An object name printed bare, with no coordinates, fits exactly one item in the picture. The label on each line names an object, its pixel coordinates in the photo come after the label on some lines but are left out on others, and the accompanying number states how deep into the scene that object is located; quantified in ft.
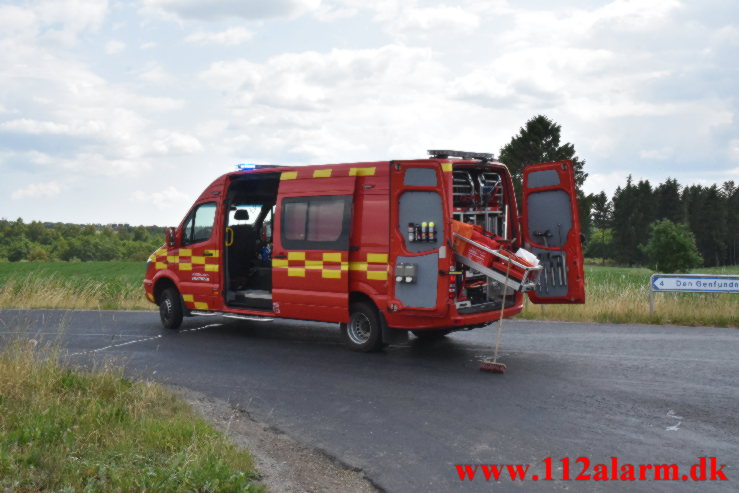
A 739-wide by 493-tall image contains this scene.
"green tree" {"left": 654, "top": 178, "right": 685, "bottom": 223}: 360.07
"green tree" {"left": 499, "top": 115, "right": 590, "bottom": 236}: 245.86
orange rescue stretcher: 27.81
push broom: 27.43
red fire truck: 28.66
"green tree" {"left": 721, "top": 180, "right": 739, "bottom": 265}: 348.38
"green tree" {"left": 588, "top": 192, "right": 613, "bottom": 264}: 402.52
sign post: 41.65
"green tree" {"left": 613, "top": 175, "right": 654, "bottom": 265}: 350.64
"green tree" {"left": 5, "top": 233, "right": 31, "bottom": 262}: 222.07
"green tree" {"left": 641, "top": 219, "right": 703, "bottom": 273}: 297.74
